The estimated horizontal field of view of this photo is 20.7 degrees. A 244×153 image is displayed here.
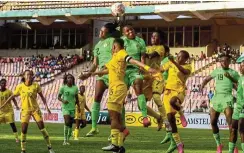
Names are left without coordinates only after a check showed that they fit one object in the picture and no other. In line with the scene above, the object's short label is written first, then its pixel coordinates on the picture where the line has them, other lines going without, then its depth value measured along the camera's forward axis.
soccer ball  15.31
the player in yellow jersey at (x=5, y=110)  24.27
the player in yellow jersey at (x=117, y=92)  13.94
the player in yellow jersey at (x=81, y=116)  24.27
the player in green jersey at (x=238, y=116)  14.82
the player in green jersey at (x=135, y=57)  16.14
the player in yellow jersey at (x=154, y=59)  17.81
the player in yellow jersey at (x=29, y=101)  17.92
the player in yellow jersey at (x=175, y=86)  16.48
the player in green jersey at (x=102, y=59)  16.34
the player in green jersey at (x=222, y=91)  16.98
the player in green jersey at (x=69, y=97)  22.99
